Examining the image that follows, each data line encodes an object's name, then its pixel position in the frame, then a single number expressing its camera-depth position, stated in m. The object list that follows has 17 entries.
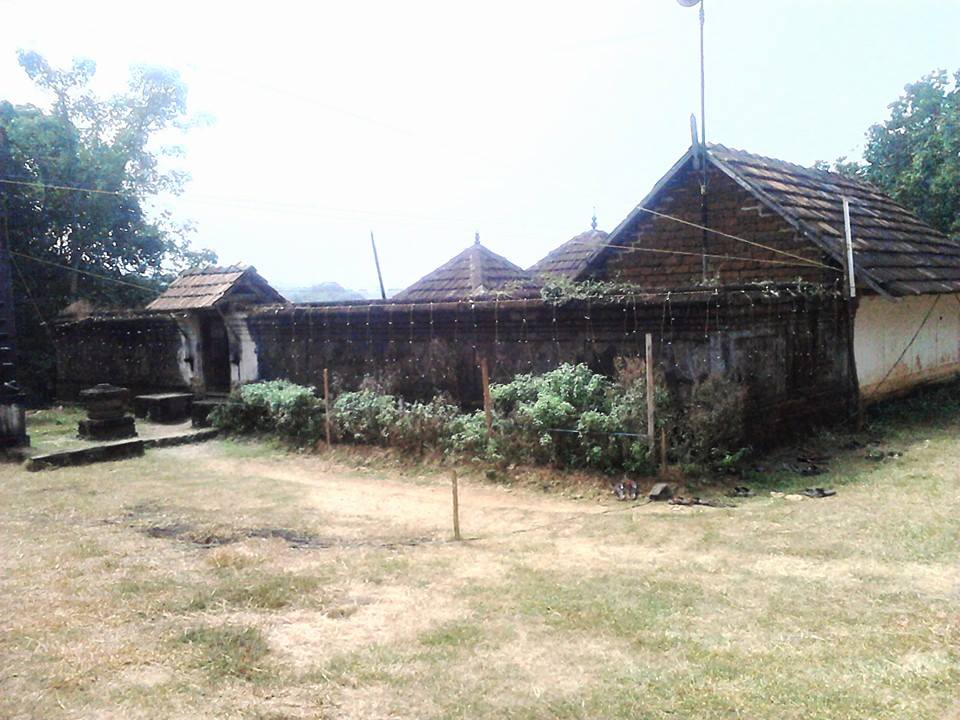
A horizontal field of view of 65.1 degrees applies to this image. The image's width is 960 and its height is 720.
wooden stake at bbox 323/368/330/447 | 12.11
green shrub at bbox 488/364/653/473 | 9.09
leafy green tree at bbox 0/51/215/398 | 20.28
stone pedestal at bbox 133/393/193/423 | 15.28
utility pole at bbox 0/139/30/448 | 12.27
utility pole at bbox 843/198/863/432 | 11.16
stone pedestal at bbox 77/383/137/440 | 12.91
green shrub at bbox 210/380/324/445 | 12.61
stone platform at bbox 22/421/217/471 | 11.34
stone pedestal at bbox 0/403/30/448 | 12.24
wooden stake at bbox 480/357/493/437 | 10.26
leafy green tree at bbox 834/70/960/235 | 18.86
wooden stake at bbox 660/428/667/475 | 8.79
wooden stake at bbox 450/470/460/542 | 7.21
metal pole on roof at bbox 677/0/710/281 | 13.05
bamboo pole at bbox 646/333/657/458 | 8.83
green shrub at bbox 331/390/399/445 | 11.58
